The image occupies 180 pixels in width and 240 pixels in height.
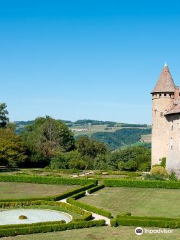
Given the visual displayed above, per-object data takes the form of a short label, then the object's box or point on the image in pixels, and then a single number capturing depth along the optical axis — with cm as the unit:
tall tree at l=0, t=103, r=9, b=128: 8306
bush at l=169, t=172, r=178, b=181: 5018
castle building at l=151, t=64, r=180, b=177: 5534
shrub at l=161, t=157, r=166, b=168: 5509
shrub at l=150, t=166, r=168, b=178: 5134
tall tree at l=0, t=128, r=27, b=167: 6253
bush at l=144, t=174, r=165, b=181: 5008
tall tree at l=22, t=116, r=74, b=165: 7720
